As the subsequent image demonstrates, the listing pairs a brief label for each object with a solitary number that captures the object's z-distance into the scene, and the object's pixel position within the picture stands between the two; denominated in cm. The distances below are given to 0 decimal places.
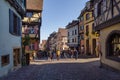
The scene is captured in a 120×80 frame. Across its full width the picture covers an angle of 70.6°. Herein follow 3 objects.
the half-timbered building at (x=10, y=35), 488
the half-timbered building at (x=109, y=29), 541
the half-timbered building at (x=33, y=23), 1380
